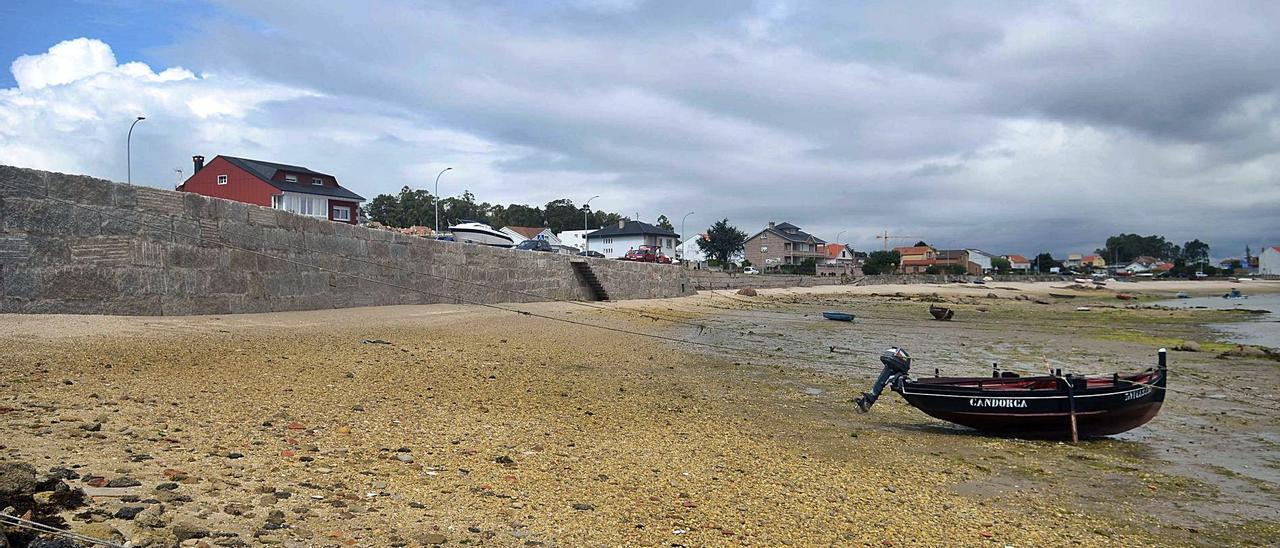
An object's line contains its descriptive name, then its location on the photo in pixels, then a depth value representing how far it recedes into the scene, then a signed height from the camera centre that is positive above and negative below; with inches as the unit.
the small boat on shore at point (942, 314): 1277.1 -72.1
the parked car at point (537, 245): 1450.5 +62.7
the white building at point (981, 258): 6087.6 +103.0
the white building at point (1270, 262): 5708.7 +39.6
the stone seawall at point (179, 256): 411.2 +17.6
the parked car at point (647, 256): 1808.6 +47.3
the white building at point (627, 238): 3553.2 +184.8
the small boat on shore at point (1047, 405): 378.6 -68.0
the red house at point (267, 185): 1841.8 +240.8
